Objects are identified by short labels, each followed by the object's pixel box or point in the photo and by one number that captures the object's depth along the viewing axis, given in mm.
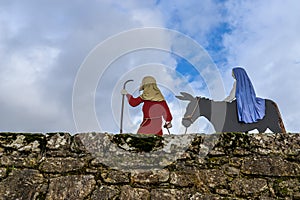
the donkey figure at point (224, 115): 6016
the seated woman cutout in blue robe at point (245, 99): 5945
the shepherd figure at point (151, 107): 5223
